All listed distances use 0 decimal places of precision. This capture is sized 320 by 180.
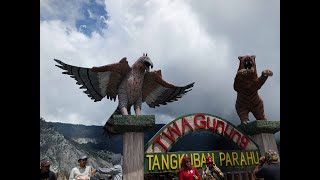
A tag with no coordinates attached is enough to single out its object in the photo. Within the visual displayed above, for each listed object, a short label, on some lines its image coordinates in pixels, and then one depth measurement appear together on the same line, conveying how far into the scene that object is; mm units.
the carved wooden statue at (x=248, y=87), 4875
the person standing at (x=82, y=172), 3619
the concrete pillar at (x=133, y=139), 3933
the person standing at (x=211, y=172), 3958
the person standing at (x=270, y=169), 2916
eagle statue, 4340
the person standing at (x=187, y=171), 3765
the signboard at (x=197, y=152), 4074
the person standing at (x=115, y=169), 3767
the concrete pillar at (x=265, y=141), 4712
